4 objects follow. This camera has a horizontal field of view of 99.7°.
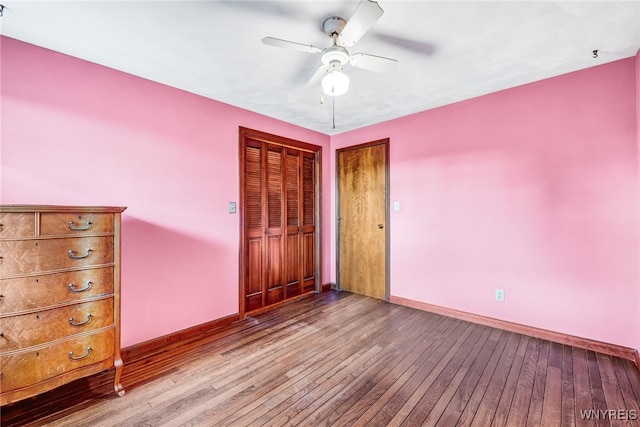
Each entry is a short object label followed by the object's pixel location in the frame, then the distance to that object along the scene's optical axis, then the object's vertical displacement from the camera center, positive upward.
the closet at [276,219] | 3.17 -0.01
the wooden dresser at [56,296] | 1.46 -0.46
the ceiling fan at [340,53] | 1.46 +1.02
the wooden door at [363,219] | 3.64 -0.02
